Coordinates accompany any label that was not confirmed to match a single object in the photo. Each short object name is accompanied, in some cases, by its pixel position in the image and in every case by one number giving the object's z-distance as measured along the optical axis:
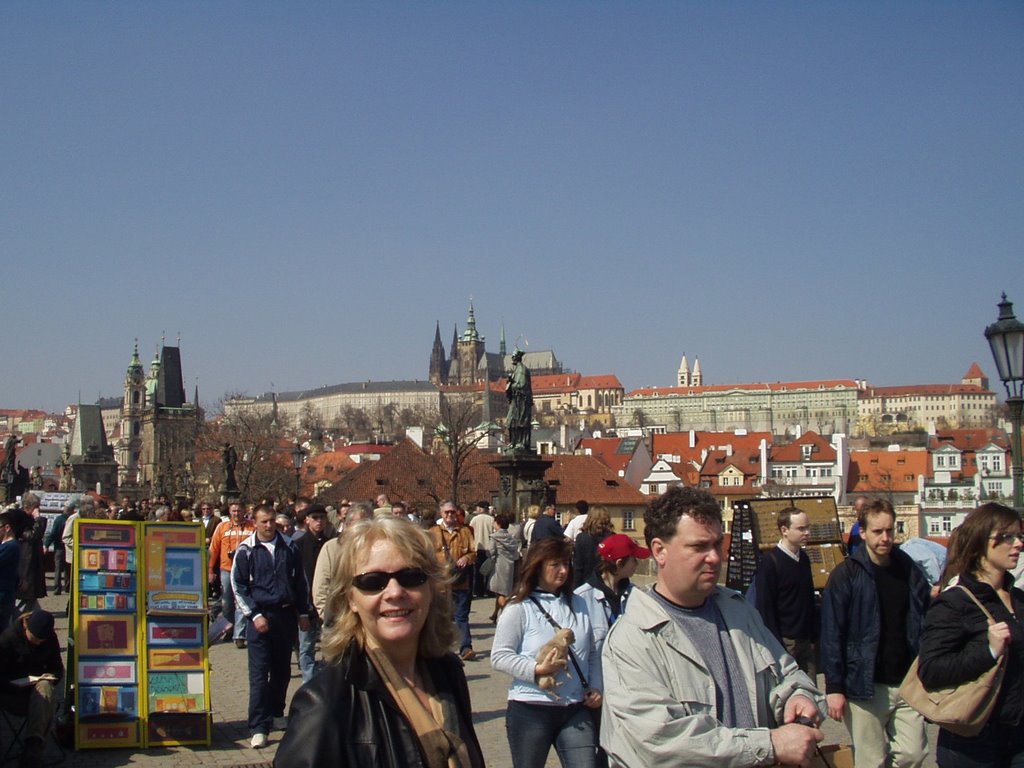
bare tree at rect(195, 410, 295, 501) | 50.06
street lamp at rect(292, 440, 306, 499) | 32.08
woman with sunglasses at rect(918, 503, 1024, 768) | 4.67
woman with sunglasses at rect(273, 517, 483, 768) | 2.68
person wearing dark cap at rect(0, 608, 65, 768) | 7.10
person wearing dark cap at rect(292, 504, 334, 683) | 10.76
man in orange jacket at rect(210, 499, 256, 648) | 12.77
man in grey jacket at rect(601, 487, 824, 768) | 3.38
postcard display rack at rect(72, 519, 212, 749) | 7.86
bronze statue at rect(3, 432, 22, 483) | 33.12
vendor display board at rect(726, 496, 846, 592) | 10.23
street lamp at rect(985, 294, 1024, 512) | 9.91
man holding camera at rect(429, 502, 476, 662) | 11.55
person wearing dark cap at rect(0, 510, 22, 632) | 8.41
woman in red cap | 6.50
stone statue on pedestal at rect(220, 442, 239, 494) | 24.53
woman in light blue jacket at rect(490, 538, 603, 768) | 5.33
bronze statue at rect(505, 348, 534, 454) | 20.53
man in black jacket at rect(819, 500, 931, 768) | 5.59
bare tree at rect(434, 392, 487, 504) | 38.53
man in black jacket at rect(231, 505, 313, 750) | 8.03
